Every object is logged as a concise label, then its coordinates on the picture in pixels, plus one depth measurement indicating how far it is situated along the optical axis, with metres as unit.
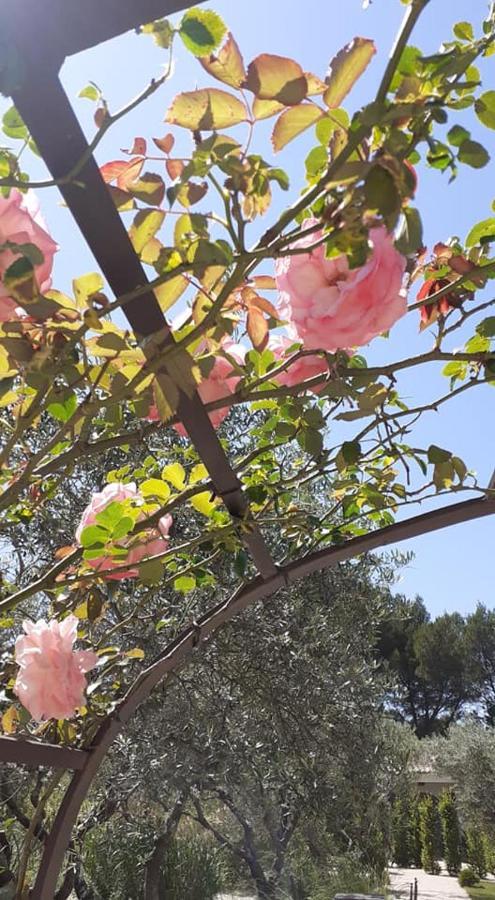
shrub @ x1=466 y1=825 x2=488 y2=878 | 14.16
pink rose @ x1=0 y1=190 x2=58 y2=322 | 0.51
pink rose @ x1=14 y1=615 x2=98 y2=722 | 0.96
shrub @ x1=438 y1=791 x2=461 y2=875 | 14.41
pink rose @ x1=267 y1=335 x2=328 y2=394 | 0.72
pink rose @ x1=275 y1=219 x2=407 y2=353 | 0.50
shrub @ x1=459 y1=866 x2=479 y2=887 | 12.78
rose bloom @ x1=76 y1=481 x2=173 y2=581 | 0.94
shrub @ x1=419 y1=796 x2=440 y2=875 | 14.52
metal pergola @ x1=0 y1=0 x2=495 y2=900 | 0.40
